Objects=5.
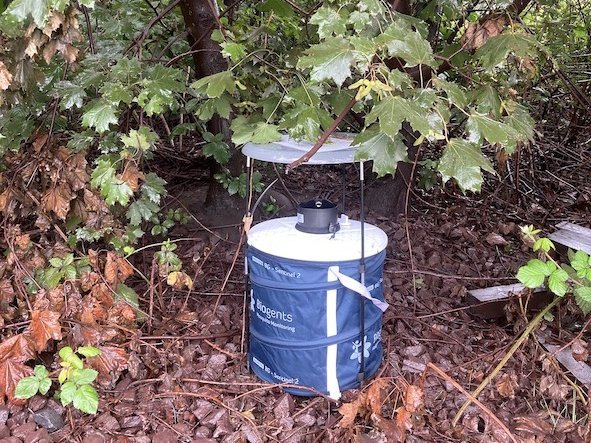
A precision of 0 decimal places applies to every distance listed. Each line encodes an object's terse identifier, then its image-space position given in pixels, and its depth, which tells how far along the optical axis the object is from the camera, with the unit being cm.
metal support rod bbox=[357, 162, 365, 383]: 214
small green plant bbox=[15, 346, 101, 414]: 192
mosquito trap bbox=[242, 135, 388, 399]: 214
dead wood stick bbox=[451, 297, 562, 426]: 212
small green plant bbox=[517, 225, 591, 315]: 220
